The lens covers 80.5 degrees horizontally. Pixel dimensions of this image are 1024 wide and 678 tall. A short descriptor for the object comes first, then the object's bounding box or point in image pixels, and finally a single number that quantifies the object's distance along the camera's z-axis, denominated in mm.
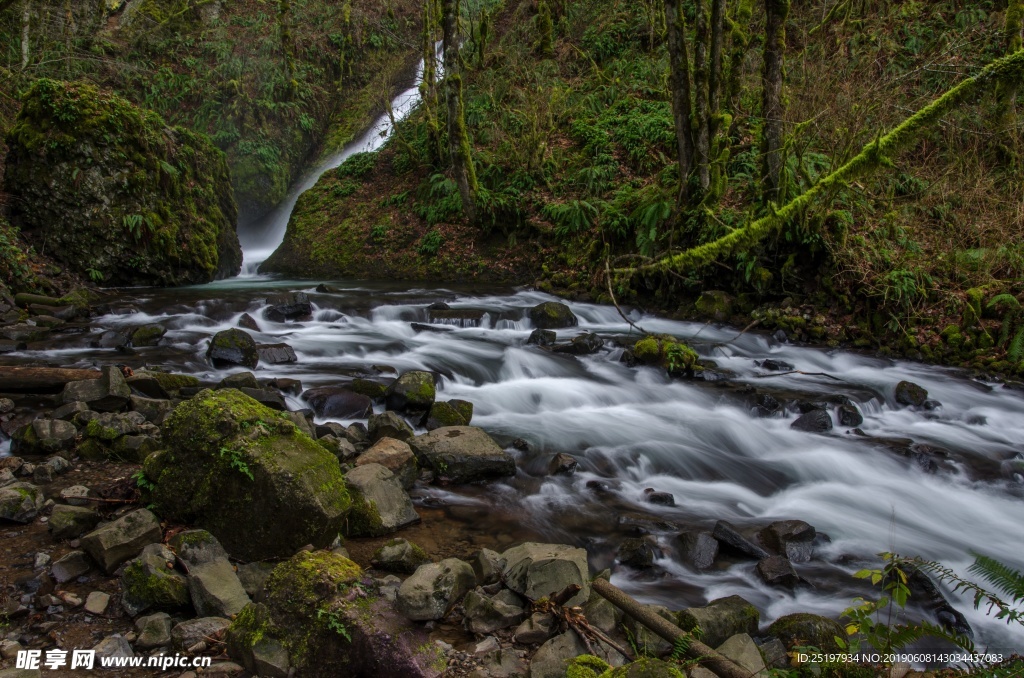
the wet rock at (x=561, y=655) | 2726
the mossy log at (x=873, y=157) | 4102
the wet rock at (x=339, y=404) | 6191
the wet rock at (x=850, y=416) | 7027
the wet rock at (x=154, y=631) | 2781
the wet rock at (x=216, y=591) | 3016
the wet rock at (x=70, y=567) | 3143
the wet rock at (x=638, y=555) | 4238
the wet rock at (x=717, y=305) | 10594
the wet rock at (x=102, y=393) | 5113
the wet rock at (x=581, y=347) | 9156
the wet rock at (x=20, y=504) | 3577
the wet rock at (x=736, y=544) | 4418
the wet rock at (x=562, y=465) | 5633
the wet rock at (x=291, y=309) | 10078
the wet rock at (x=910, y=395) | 7621
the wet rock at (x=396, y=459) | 4863
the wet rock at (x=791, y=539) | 4508
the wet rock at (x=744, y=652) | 2875
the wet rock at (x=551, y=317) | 10672
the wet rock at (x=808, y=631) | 3254
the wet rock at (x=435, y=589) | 2996
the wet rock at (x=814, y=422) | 6867
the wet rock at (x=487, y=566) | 3516
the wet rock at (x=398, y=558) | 3713
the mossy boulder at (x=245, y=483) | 3516
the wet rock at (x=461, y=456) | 5176
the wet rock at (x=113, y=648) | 2707
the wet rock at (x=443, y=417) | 6237
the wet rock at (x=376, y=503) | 4109
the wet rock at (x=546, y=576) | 3250
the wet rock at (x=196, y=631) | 2771
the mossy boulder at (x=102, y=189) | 10500
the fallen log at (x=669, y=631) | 2525
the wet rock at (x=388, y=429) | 5535
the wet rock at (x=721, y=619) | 3195
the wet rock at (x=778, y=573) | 4090
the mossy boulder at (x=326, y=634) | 2684
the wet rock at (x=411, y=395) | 6469
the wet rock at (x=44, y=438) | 4449
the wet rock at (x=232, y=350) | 7375
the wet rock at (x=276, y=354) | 7793
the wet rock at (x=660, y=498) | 5297
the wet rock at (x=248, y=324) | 9352
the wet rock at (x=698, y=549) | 4305
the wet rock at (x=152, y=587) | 2992
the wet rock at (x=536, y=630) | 3020
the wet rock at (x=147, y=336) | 7906
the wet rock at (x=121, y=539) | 3219
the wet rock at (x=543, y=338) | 9469
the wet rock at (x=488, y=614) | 3090
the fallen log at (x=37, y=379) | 5582
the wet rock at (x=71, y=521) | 3459
